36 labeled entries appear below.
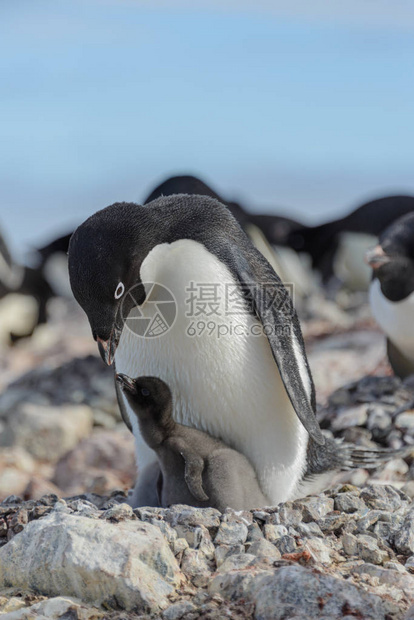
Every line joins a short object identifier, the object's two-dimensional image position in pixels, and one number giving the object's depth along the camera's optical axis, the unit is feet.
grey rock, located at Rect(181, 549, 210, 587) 16.20
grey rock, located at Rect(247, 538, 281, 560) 16.74
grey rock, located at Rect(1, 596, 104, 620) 14.85
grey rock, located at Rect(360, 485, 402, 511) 20.76
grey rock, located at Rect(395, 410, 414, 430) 28.91
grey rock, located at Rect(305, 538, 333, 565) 17.06
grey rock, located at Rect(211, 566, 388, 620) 14.60
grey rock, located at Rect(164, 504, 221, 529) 18.10
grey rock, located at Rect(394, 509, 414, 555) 18.30
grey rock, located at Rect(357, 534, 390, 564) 17.66
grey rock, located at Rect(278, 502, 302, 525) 18.95
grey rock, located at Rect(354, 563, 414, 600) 16.05
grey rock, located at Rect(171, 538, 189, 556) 17.04
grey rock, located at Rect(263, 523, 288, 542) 18.02
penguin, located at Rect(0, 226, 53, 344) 77.25
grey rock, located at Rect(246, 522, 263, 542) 17.79
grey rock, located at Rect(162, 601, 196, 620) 14.85
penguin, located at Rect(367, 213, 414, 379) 37.55
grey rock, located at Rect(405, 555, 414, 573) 17.43
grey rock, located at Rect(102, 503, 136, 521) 17.44
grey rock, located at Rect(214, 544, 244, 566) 16.93
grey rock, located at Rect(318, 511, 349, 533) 18.93
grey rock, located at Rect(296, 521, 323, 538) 18.39
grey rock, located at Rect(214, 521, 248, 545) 17.67
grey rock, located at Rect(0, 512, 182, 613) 15.43
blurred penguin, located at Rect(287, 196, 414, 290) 77.87
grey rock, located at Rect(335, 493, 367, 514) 20.36
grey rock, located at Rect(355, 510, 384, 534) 19.07
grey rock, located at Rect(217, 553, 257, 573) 16.35
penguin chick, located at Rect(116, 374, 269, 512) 20.65
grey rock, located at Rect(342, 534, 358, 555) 18.02
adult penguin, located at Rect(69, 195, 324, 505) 19.53
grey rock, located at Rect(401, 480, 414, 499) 24.21
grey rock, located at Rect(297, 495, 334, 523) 19.22
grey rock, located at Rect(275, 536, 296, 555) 17.21
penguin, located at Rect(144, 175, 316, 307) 70.90
